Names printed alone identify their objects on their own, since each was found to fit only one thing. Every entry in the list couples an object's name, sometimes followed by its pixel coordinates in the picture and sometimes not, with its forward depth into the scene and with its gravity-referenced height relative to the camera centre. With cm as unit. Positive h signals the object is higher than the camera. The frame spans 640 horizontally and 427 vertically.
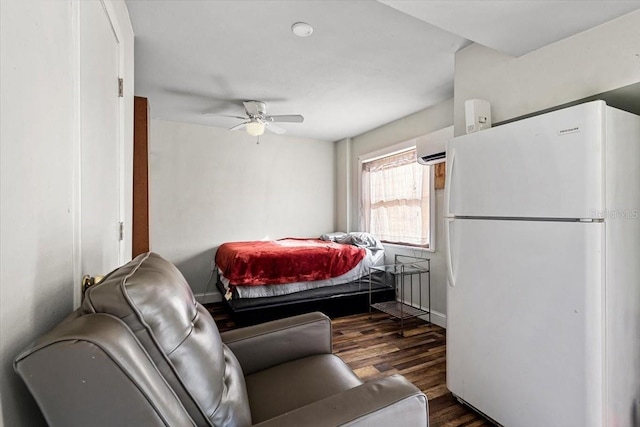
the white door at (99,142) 106 +30
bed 318 -70
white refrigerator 131 -26
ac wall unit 293 +67
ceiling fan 326 +104
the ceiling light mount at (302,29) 197 +122
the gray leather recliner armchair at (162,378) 56 -35
